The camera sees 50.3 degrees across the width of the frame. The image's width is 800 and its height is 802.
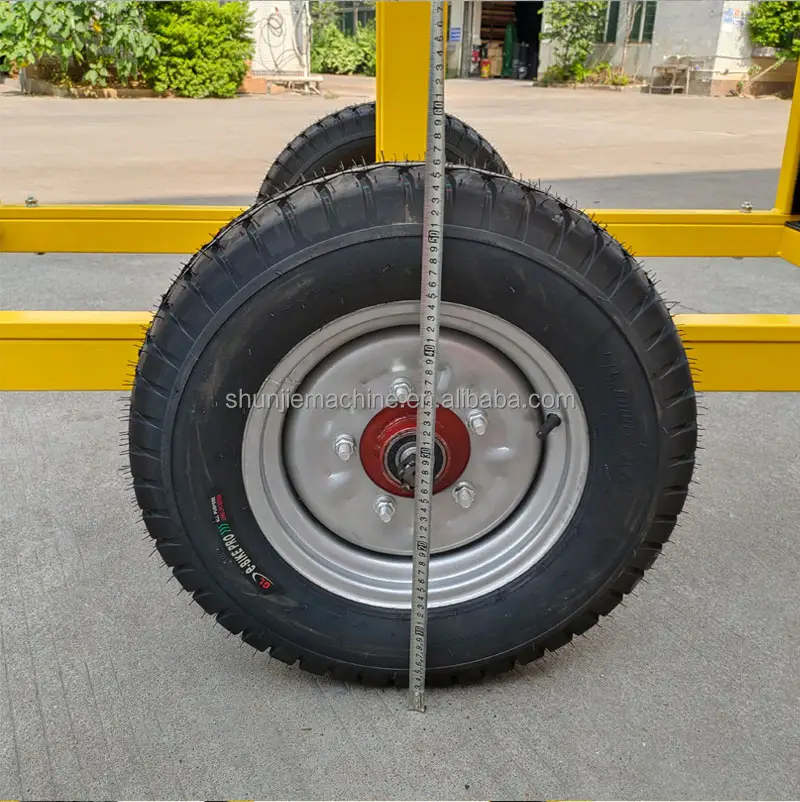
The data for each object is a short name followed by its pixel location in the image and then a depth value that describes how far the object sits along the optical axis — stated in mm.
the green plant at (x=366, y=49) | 24297
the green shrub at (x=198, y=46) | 15297
